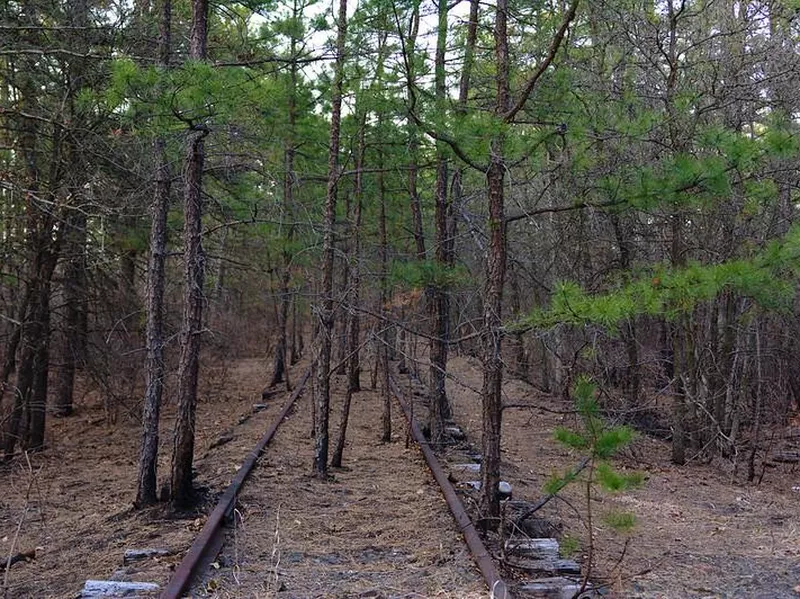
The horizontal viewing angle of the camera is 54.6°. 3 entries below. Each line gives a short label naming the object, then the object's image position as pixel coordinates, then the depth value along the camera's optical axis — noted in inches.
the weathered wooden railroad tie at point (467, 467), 370.3
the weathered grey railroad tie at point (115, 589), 199.2
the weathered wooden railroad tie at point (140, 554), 234.1
